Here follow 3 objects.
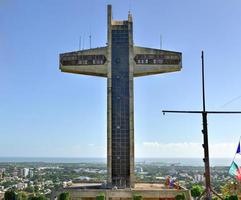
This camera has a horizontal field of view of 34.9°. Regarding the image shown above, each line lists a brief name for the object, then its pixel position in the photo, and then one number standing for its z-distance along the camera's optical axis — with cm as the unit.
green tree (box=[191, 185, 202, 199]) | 4531
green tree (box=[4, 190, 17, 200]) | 5510
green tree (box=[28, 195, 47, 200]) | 4290
